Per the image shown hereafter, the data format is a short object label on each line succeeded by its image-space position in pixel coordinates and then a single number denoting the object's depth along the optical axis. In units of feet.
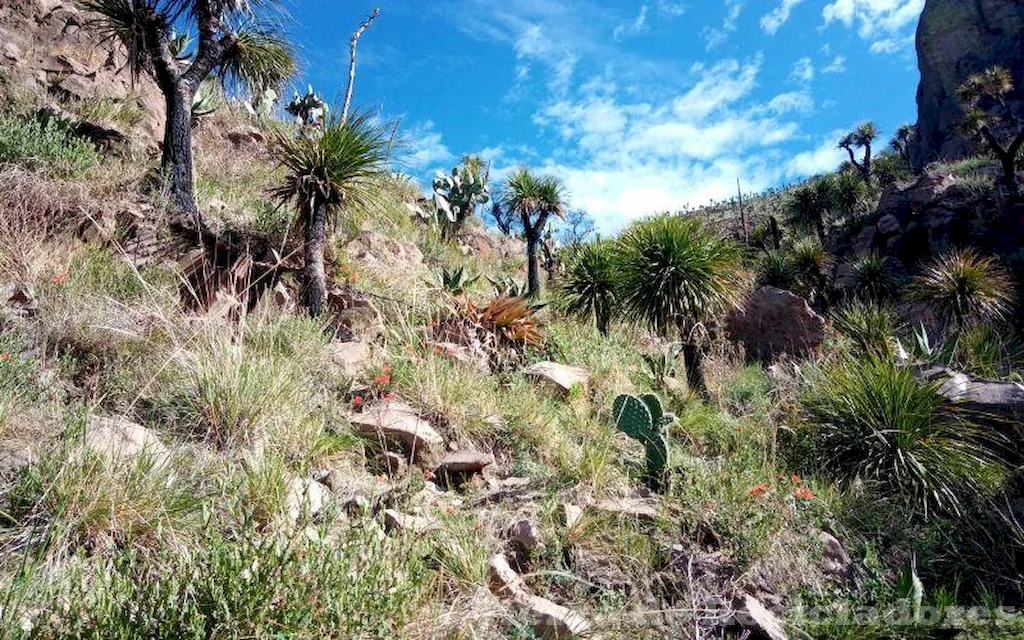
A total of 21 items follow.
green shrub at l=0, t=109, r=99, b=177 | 20.76
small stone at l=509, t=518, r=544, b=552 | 11.32
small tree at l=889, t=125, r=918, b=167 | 169.48
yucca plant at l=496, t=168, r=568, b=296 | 44.01
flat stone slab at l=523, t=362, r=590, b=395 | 21.59
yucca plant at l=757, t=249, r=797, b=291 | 73.31
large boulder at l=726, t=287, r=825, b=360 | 40.40
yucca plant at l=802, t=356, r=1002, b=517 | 16.85
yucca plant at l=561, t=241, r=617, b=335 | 37.47
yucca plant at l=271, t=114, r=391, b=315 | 22.04
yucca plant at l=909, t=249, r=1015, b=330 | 41.63
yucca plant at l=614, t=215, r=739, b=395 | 27.99
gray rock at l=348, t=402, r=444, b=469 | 14.15
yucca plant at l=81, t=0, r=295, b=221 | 24.25
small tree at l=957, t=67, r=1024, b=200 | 79.00
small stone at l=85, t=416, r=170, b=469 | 9.07
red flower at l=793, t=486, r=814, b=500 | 13.30
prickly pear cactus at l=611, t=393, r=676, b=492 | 14.69
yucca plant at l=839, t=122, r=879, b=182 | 136.05
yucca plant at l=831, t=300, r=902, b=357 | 35.14
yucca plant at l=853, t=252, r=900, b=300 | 66.54
